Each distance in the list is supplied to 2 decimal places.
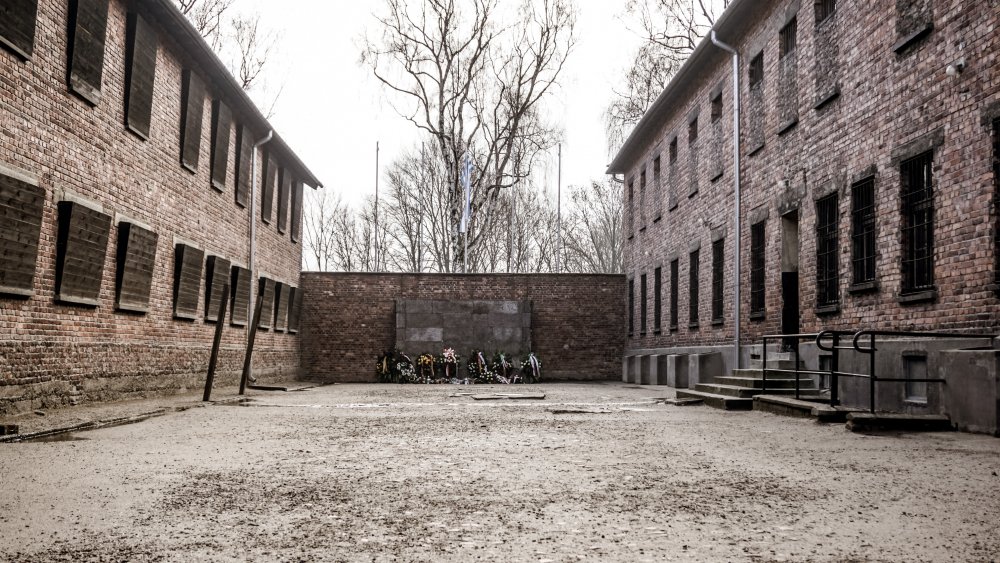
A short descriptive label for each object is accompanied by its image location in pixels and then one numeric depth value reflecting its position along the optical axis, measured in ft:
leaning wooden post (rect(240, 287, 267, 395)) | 55.47
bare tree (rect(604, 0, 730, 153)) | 94.58
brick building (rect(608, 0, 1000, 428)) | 34.78
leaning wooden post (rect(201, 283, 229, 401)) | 49.24
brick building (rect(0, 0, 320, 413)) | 38.19
